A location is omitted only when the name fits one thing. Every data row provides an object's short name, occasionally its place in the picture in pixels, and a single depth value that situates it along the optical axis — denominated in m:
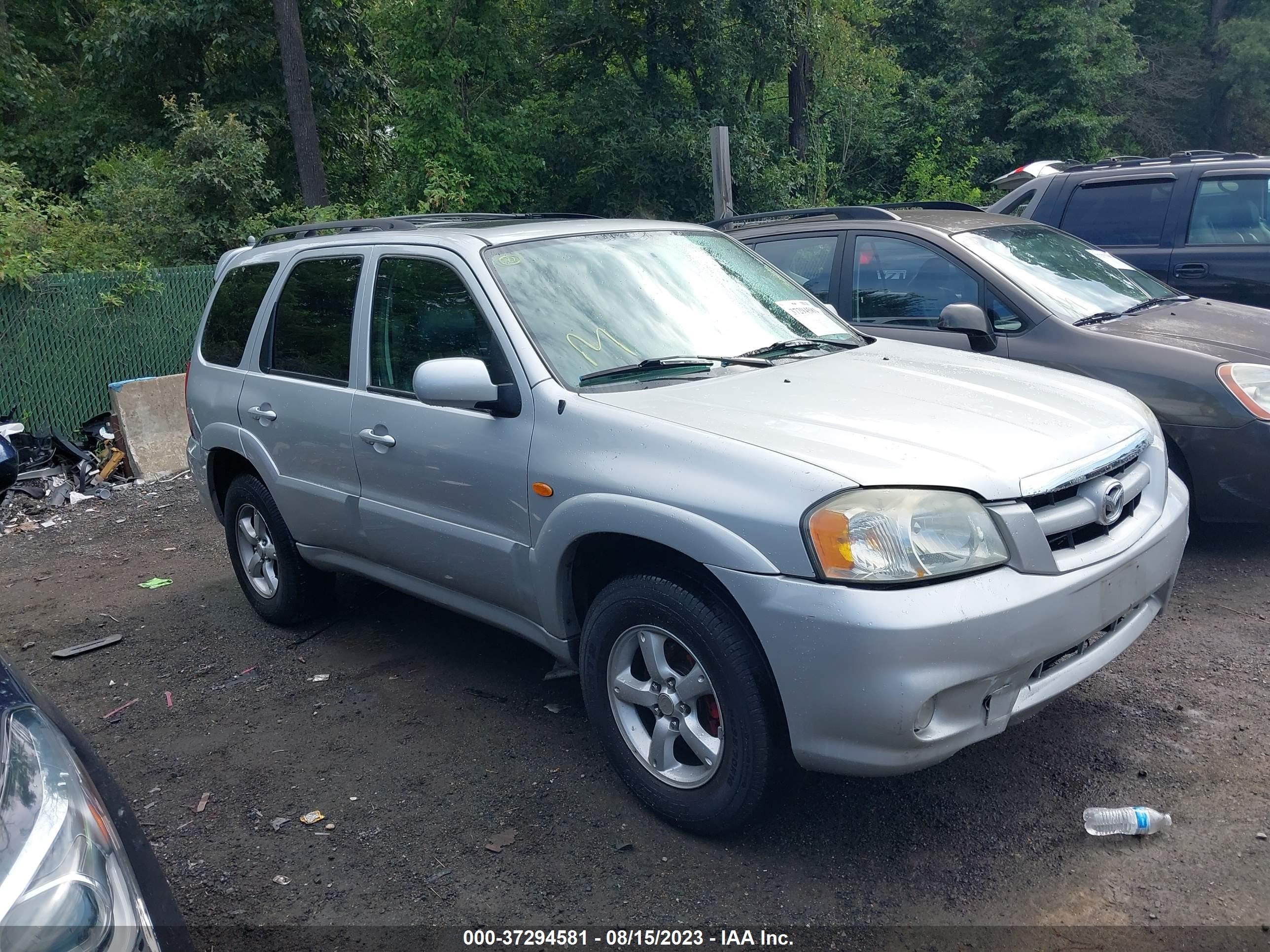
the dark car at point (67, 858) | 1.74
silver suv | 2.84
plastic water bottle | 3.13
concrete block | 9.66
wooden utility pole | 9.68
